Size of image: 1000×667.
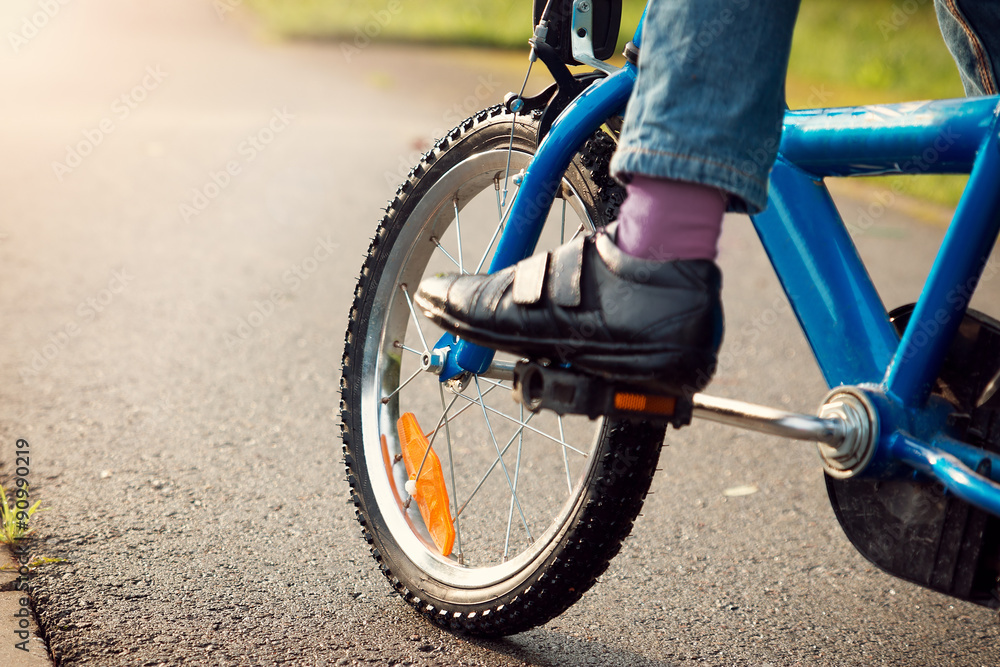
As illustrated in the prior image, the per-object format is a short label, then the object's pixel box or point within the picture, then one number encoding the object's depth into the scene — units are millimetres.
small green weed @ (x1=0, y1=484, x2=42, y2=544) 1962
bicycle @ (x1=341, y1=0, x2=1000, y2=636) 1662
